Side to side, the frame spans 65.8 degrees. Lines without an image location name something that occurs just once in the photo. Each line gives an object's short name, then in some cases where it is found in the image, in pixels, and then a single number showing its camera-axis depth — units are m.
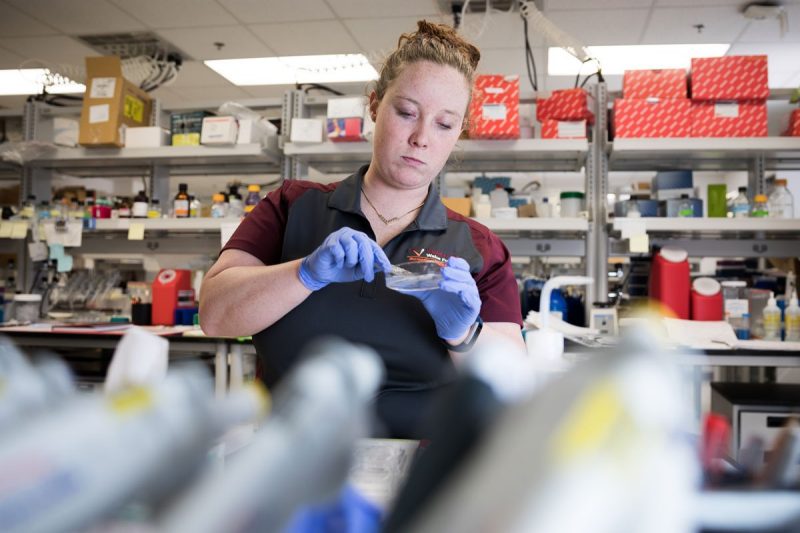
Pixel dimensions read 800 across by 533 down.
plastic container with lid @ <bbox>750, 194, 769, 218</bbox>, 3.03
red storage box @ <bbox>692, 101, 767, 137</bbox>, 3.07
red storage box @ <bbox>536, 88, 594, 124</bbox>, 3.13
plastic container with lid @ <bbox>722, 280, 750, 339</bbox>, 3.01
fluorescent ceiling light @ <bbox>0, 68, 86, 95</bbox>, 5.69
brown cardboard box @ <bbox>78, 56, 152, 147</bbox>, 3.42
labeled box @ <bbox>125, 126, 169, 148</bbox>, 3.47
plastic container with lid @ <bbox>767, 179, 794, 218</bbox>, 3.20
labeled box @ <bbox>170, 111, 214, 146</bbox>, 3.48
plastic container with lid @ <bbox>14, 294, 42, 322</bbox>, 3.46
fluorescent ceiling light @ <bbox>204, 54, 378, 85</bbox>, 5.42
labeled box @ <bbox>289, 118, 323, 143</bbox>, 3.26
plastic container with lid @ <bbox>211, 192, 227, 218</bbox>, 3.35
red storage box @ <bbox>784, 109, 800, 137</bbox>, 3.12
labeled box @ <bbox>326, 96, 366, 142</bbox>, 3.19
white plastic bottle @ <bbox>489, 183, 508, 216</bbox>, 3.33
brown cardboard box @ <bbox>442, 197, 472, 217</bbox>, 3.16
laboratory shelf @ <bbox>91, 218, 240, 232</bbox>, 3.27
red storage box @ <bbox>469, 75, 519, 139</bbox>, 3.09
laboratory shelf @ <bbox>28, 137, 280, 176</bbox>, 3.41
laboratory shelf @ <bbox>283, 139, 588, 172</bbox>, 3.15
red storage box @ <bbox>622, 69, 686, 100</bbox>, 3.12
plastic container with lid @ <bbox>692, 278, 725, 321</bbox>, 3.00
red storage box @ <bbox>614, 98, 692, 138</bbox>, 3.09
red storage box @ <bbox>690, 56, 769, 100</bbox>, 3.03
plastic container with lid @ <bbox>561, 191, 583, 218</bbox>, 3.23
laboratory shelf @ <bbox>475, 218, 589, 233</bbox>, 3.06
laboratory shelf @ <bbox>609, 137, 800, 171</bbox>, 3.03
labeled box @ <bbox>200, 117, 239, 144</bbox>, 3.32
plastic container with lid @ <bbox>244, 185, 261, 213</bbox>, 3.42
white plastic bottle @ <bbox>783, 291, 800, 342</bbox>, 2.84
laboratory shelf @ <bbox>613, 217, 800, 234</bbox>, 2.94
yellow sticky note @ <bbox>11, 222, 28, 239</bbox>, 3.46
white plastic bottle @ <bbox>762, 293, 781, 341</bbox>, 2.88
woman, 1.23
